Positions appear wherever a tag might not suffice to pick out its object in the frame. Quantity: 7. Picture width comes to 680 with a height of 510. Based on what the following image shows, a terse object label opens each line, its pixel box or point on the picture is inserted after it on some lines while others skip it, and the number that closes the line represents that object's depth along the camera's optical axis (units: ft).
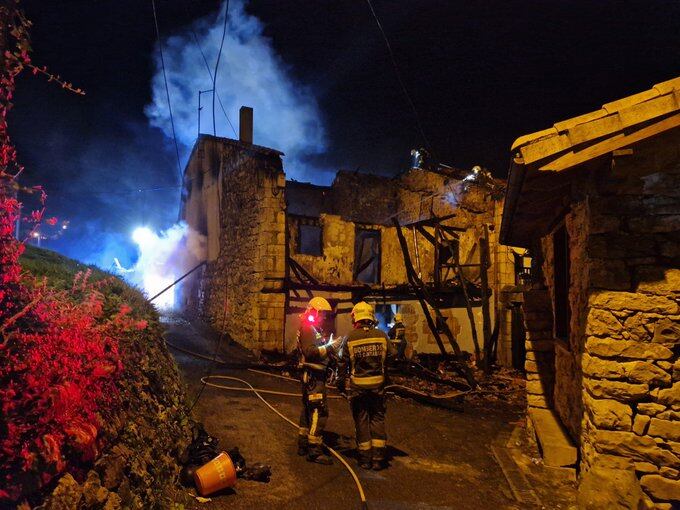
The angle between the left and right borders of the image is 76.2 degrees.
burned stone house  44.42
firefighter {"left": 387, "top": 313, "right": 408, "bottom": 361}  44.09
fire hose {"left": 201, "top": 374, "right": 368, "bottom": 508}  16.52
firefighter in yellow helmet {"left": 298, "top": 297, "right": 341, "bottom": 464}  19.49
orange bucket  15.02
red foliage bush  8.93
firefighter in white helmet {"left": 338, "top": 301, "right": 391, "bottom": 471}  19.35
